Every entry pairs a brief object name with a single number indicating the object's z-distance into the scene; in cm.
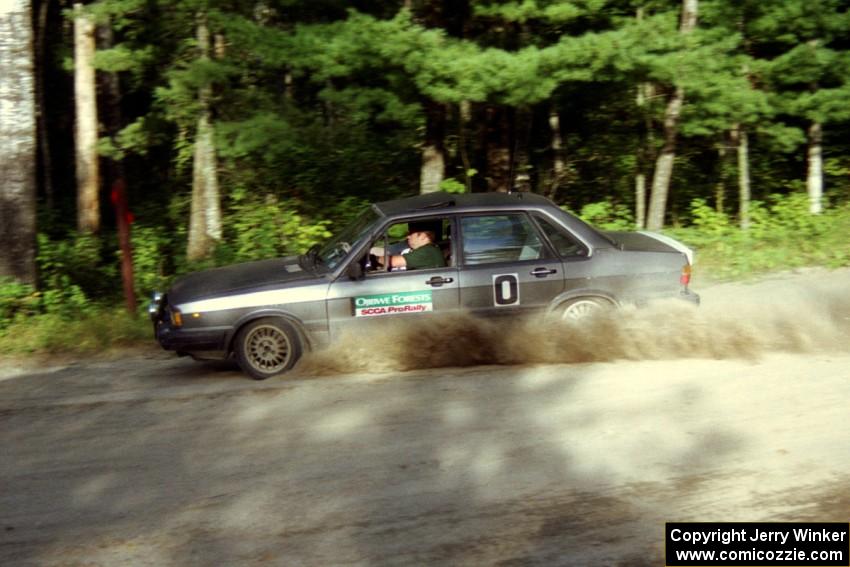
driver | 872
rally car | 858
